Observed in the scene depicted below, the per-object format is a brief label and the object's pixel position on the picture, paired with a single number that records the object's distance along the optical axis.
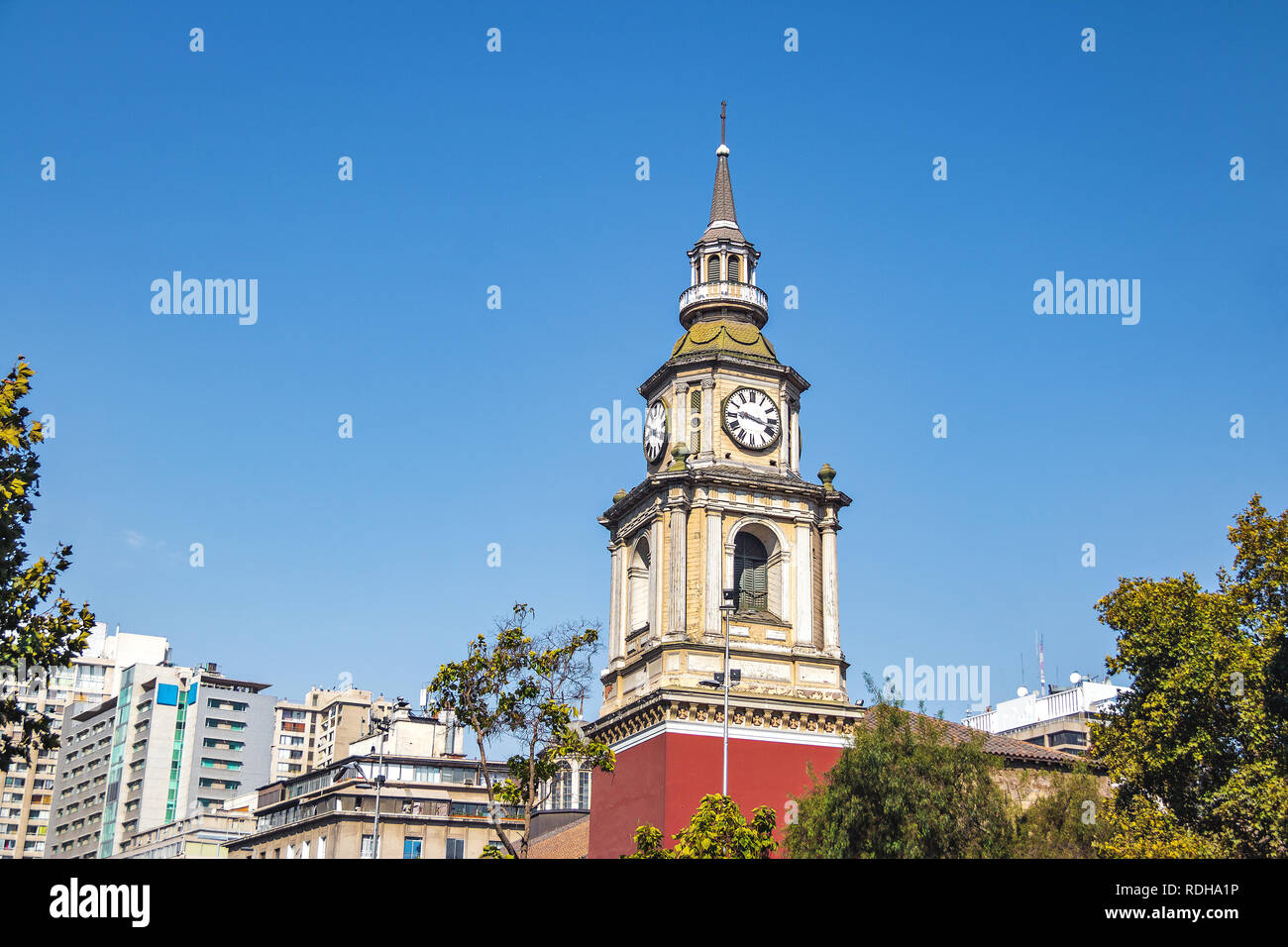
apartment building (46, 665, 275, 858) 156.12
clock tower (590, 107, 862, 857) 52.19
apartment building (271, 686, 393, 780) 187.12
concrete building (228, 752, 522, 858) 91.75
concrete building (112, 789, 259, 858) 111.88
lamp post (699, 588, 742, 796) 48.47
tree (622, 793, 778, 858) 39.03
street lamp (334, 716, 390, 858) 86.94
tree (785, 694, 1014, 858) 40.62
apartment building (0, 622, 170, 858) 178.50
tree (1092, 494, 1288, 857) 42.34
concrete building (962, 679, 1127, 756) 127.06
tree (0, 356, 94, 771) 29.03
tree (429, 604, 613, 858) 42.47
